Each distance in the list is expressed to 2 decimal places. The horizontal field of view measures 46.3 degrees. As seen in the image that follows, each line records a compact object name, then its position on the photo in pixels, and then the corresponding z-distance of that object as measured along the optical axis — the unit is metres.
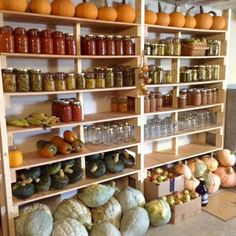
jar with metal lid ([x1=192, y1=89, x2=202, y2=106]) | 3.01
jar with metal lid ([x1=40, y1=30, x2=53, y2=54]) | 2.09
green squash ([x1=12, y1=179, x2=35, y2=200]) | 2.10
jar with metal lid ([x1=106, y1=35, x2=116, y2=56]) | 2.35
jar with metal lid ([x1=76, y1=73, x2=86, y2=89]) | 2.29
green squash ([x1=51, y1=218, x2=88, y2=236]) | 1.99
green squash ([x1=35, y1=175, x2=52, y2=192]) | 2.19
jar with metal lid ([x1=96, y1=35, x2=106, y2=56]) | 2.31
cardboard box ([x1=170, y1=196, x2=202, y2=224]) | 2.46
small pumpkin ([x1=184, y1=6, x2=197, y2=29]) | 2.81
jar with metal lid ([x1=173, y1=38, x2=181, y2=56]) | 2.79
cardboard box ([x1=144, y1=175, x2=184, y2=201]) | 2.58
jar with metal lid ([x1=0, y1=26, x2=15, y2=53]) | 1.93
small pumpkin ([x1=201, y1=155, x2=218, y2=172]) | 3.12
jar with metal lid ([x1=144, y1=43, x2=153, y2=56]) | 2.57
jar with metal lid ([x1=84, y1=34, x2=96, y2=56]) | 2.27
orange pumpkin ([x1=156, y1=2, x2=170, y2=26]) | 2.63
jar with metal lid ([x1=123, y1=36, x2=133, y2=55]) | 2.43
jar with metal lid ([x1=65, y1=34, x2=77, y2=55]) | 2.19
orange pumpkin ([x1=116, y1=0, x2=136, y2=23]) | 2.36
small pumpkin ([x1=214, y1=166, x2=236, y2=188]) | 3.08
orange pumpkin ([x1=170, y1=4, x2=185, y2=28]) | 2.71
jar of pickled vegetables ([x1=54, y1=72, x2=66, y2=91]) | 2.18
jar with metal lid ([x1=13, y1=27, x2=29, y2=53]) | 1.99
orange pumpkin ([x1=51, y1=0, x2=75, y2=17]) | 2.09
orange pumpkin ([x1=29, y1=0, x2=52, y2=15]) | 2.01
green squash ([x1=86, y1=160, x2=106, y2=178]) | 2.45
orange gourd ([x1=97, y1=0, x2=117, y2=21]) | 2.29
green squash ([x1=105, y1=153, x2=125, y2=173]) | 2.52
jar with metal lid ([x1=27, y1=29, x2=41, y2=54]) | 2.04
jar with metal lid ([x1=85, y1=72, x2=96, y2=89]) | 2.32
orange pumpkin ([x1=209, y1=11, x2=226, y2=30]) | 2.97
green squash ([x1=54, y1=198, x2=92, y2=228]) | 2.21
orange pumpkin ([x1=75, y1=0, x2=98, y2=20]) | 2.19
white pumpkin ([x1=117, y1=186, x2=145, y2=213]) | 2.42
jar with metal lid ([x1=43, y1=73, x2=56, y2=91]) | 2.13
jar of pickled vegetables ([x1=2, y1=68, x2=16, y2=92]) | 1.97
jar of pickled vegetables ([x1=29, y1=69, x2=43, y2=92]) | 2.08
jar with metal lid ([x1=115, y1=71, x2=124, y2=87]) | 2.46
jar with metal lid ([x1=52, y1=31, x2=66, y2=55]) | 2.13
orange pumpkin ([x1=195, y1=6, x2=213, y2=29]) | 2.87
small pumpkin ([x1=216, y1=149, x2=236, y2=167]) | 3.16
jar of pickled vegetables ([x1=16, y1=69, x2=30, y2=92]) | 2.03
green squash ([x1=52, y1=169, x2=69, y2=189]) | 2.25
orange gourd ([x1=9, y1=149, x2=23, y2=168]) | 2.08
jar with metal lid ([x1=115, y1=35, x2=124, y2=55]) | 2.39
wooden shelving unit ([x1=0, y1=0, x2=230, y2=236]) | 2.05
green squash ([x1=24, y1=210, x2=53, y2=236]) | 1.95
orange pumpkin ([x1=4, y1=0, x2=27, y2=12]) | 1.91
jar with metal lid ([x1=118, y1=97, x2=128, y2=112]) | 2.68
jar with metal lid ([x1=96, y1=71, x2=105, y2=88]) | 2.36
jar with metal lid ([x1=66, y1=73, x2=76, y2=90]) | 2.23
